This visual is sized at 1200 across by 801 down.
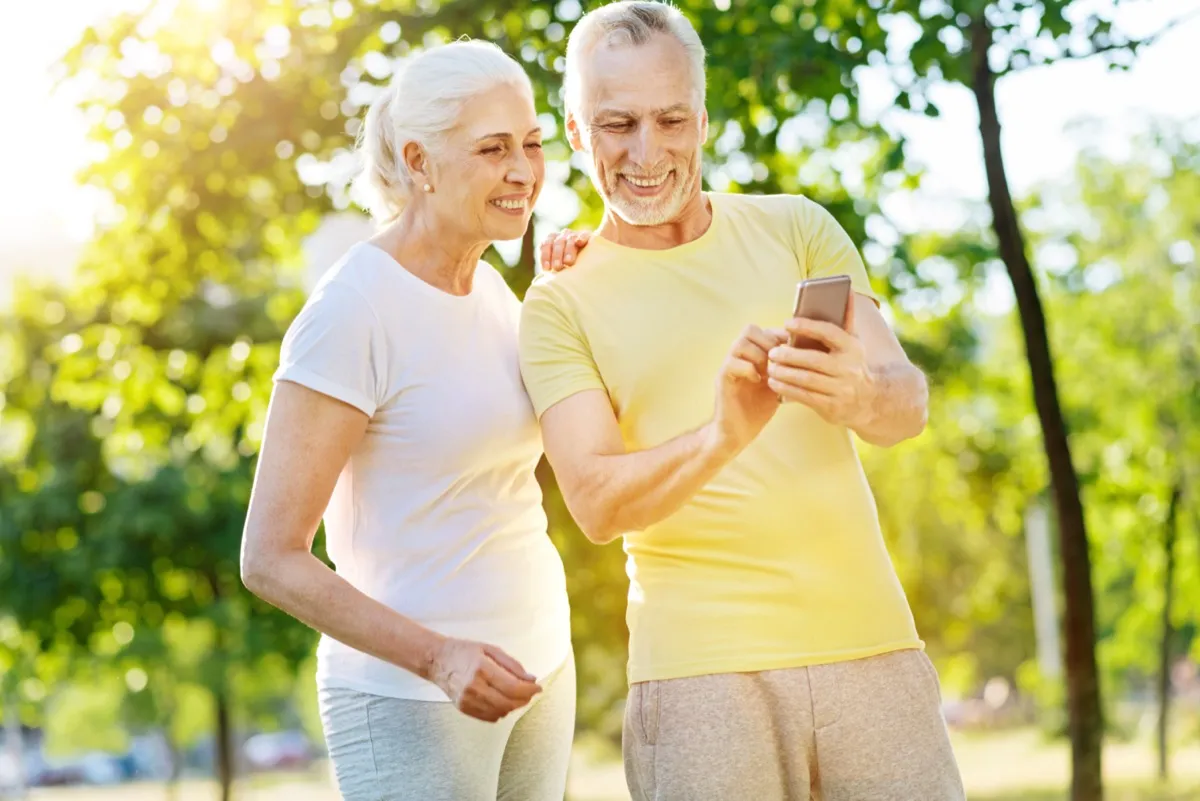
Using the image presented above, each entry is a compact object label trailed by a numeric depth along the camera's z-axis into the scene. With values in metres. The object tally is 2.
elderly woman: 2.91
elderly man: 2.85
